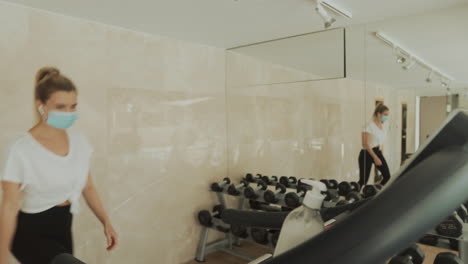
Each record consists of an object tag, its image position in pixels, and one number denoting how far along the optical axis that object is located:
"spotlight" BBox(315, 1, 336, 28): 1.87
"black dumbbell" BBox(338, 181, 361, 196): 2.45
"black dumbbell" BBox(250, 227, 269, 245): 2.43
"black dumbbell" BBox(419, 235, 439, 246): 1.56
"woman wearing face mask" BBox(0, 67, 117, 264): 1.67
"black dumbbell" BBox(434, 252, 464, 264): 0.90
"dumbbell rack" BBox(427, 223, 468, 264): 1.46
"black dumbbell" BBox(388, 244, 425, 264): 0.78
